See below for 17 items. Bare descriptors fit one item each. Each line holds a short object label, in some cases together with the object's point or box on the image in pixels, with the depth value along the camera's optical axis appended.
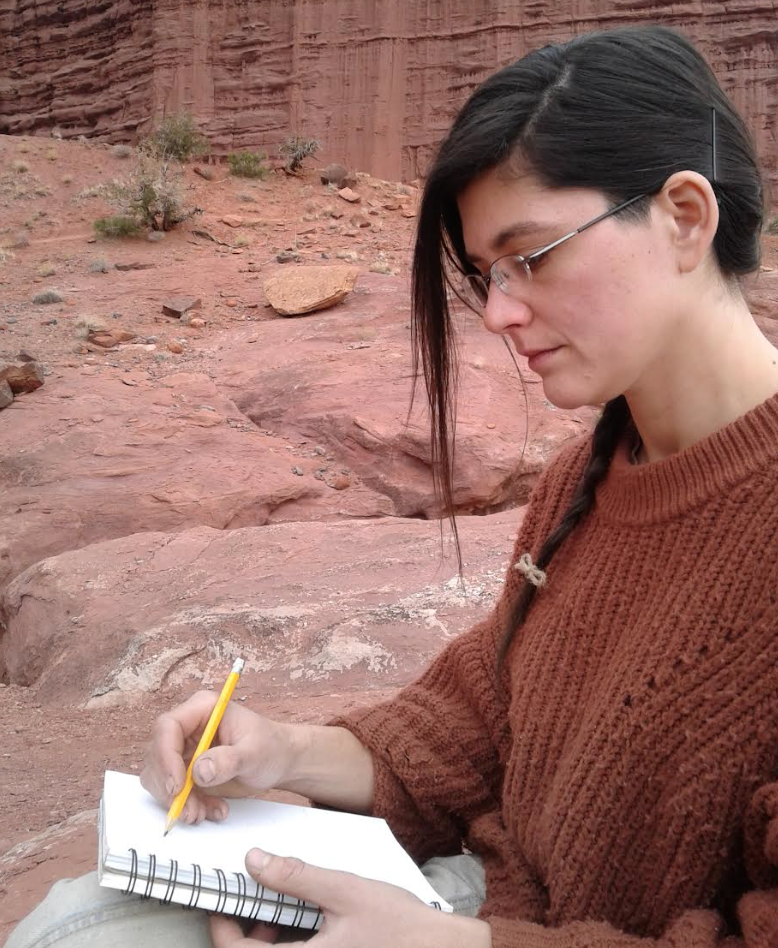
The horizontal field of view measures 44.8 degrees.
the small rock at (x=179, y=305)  9.45
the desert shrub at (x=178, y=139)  15.48
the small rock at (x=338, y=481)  6.57
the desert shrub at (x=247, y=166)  14.85
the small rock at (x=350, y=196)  13.86
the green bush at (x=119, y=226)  12.08
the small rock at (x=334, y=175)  14.55
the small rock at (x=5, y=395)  7.03
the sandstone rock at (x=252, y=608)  3.47
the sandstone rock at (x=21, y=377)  7.25
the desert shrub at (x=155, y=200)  11.99
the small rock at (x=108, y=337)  8.64
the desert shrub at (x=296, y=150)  15.27
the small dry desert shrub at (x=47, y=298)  9.98
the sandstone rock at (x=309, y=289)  9.16
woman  1.08
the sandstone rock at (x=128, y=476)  5.73
